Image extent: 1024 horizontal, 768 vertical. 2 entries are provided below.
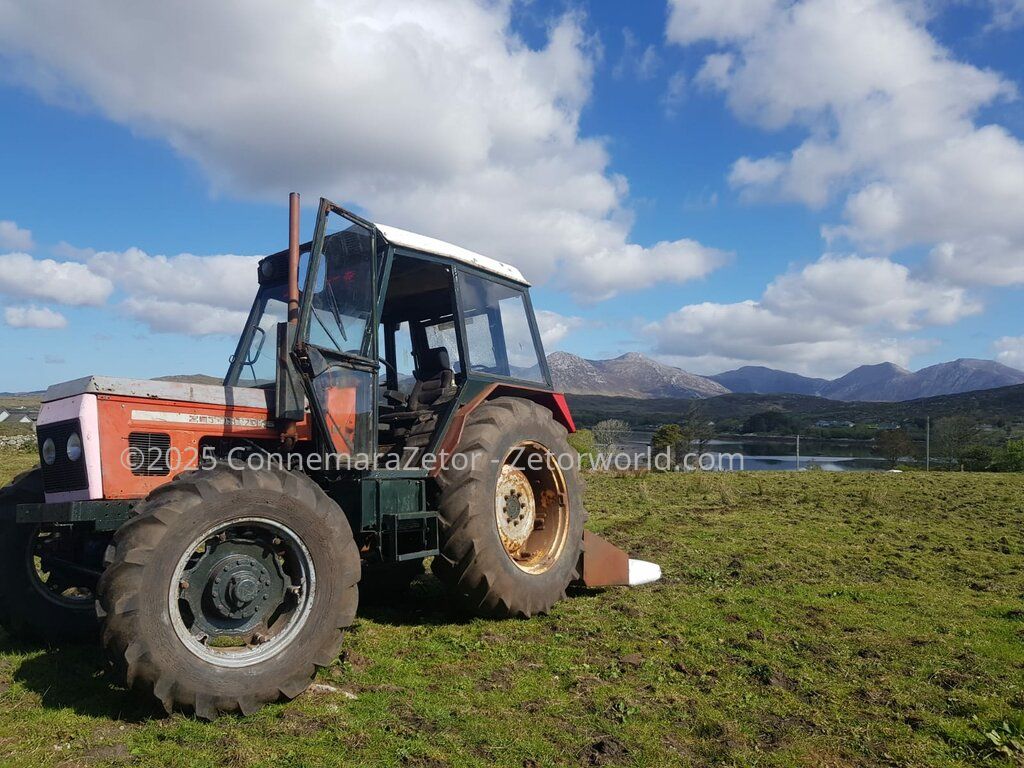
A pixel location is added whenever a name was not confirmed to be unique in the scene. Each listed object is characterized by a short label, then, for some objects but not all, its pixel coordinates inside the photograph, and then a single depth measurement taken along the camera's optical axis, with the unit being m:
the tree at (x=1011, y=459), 25.75
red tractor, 3.72
